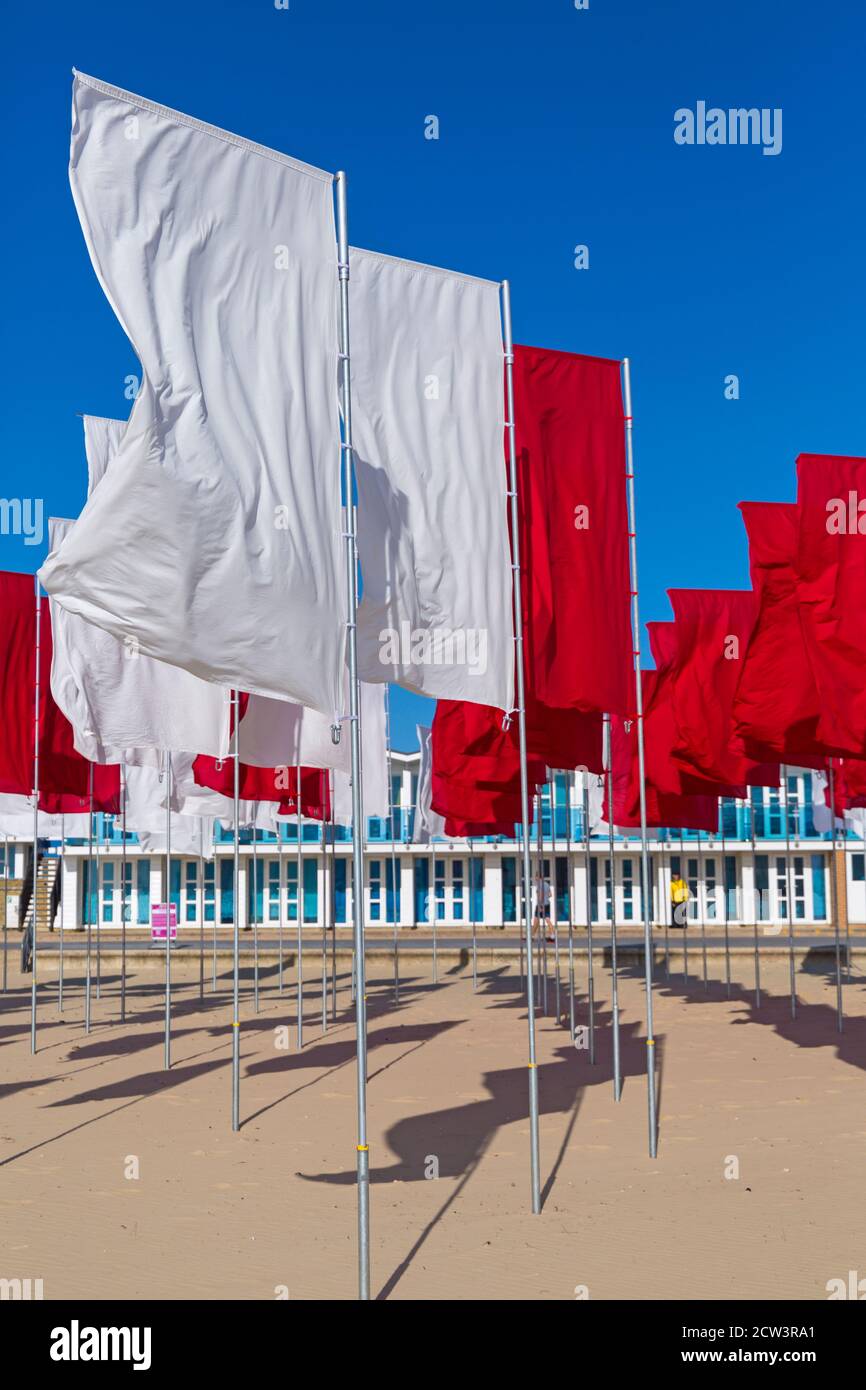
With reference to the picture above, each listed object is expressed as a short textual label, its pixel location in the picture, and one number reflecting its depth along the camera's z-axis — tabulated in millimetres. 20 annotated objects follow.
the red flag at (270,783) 19672
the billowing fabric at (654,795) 21969
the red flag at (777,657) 14539
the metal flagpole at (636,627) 12117
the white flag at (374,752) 21094
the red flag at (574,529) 11461
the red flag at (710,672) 20000
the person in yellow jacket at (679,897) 38312
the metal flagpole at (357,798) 7707
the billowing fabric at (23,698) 18734
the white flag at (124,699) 16094
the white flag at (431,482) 9406
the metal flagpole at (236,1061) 13906
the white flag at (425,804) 28156
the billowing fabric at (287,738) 15117
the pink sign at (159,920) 32906
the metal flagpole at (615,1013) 14079
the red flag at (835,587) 12766
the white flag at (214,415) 7547
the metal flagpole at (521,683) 10234
